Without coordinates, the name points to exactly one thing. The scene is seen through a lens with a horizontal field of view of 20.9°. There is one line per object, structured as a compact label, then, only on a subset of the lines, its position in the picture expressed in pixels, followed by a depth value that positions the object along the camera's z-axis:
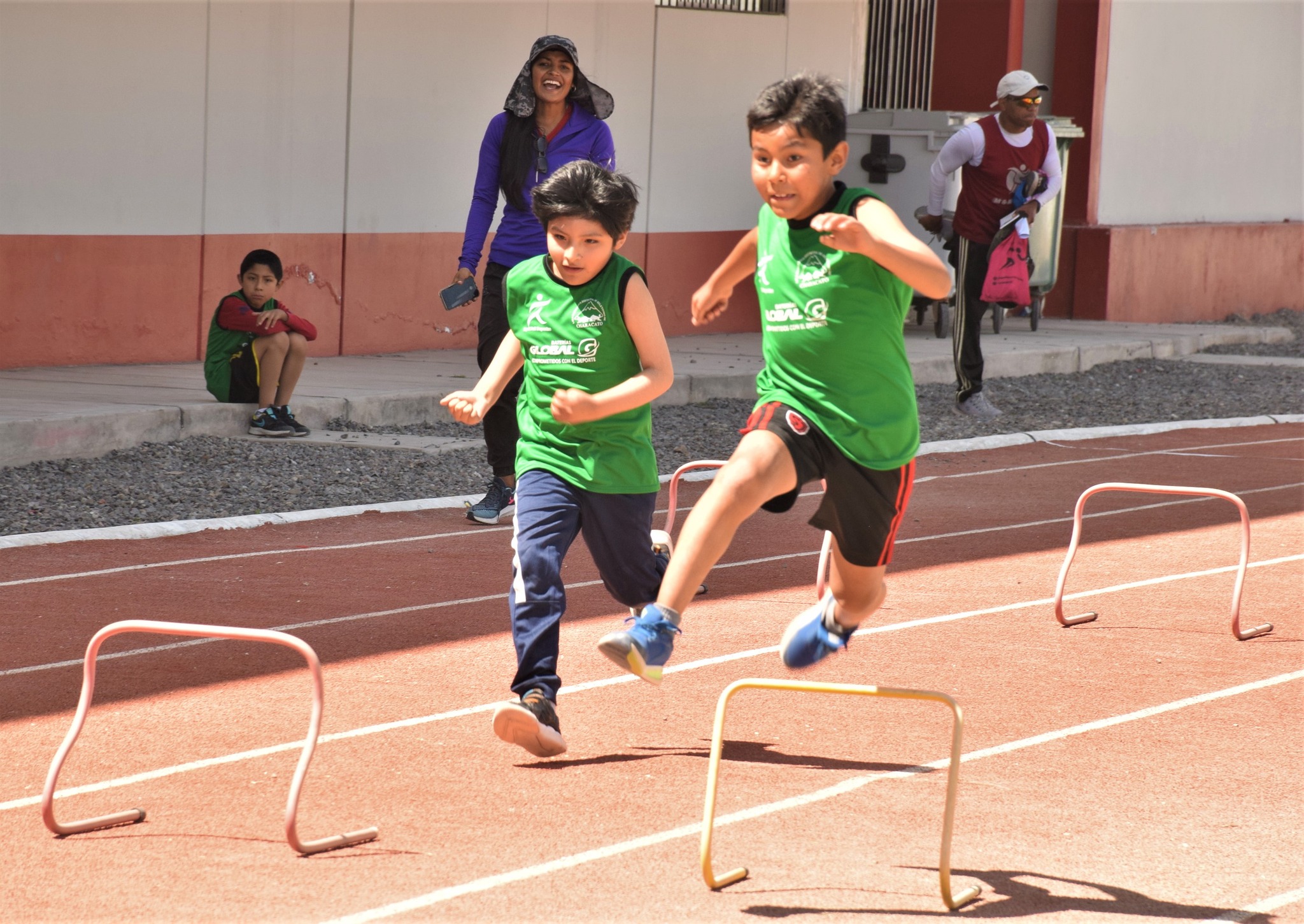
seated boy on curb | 22.01
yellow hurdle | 8.25
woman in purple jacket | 16.28
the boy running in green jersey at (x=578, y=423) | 10.25
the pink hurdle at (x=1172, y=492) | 14.29
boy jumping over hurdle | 9.15
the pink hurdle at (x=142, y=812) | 8.57
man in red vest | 25.50
